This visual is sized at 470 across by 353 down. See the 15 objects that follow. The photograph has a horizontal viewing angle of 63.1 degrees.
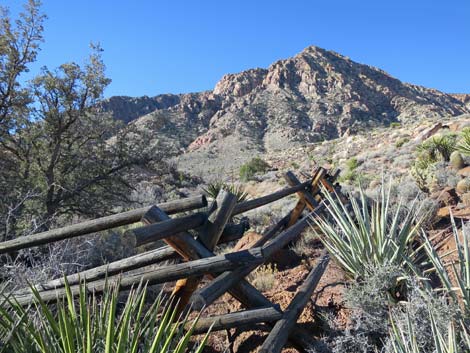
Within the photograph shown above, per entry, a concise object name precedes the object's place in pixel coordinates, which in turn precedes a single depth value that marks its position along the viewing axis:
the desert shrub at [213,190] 12.68
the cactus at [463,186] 9.45
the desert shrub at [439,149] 14.08
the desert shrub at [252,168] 28.01
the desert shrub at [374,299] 3.30
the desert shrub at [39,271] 3.72
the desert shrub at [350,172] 17.61
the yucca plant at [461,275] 2.79
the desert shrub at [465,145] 11.37
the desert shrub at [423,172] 11.07
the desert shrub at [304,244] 6.71
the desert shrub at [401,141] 24.17
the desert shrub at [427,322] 2.50
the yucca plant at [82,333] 1.69
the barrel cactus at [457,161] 12.18
